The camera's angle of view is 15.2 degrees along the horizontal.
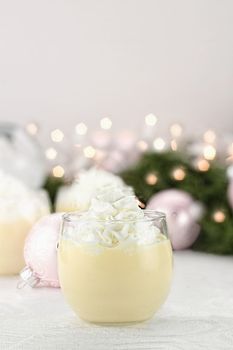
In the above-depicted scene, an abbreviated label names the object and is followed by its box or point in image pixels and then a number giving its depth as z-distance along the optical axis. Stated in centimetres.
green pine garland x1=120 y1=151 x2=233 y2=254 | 93
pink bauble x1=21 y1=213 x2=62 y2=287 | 74
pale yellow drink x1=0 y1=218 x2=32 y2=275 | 80
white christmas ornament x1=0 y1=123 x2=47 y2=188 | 113
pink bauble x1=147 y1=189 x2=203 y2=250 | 95
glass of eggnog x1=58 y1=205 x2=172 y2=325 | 60
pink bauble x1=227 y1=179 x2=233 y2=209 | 95
